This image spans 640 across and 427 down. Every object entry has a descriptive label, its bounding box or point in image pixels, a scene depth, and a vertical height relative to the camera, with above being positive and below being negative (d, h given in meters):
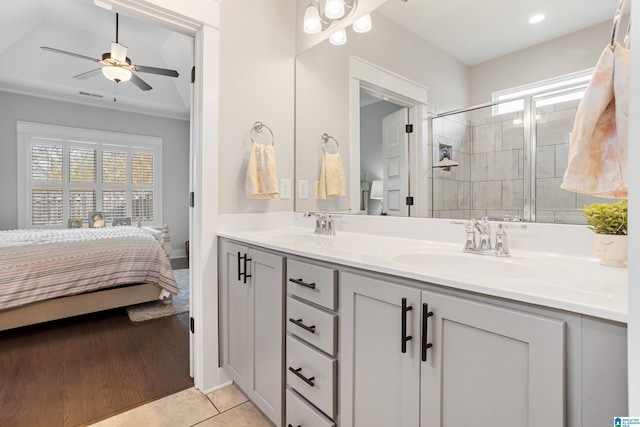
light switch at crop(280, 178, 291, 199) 2.11 +0.15
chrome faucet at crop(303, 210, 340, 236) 1.80 -0.08
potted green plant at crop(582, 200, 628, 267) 0.85 -0.06
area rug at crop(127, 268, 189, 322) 2.77 -0.95
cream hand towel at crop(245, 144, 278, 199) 1.84 +0.22
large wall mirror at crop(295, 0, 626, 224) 1.08 +0.49
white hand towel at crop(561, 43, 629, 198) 0.68 +0.19
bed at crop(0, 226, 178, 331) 2.38 -0.55
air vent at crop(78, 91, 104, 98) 4.59 +1.75
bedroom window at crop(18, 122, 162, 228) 4.51 +0.56
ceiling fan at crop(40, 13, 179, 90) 2.97 +1.47
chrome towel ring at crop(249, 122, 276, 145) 1.93 +0.53
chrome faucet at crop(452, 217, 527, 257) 1.11 -0.10
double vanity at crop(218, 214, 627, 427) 0.58 -0.31
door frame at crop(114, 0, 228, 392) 1.69 +0.12
